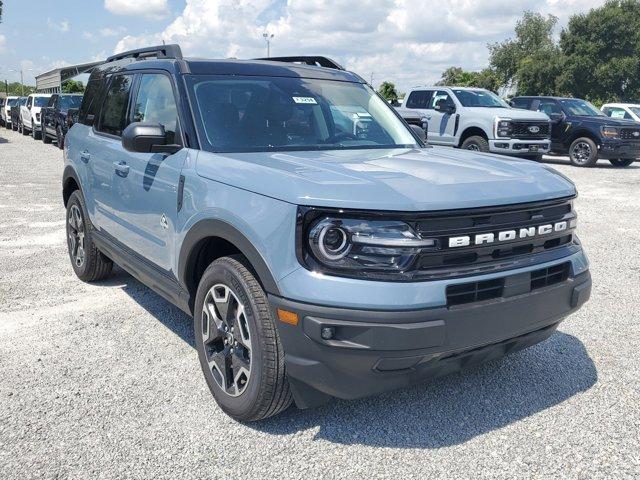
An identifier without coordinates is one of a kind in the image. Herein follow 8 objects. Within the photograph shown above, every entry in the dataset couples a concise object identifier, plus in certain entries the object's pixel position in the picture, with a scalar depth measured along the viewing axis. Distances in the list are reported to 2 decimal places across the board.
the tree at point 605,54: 42.62
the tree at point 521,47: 54.97
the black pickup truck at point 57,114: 19.73
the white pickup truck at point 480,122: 14.19
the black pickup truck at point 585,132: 15.38
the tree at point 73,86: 64.12
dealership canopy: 44.94
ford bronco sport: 2.46
